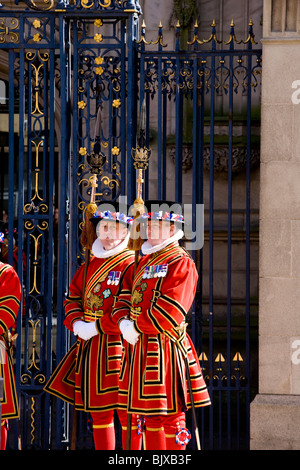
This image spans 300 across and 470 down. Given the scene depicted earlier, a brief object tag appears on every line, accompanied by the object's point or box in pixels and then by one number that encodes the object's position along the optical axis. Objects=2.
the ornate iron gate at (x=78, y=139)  14.66
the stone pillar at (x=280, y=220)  13.53
